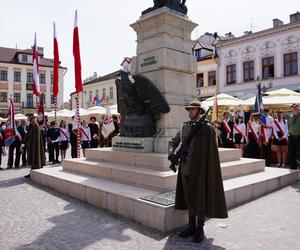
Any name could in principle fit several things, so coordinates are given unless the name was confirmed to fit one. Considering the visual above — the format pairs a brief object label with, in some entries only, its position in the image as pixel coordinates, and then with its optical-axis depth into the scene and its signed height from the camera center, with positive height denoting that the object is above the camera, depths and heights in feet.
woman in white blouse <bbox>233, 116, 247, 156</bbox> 39.65 -1.14
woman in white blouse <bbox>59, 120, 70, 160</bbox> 43.75 -1.70
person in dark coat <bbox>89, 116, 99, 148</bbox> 46.70 -0.83
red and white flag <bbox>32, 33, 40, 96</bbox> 41.34 +6.53
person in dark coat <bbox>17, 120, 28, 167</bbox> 41.09 -0.68
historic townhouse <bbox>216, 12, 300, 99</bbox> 90.12 +20.73
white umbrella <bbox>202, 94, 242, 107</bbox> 54.85 +4.48
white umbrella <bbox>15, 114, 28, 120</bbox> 87.96 +3.01
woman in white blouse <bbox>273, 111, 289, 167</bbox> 34.68 -1.49
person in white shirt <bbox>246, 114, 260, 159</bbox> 36.27 -1.52
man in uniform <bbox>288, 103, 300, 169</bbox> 28.81 -1.06
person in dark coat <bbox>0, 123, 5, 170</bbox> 42.47 -1.43
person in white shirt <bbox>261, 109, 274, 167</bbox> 35.12 -1.37
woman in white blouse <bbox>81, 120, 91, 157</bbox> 44.82 -1.48
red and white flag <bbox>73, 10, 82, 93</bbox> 35.01 +7.63
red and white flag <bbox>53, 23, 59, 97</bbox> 41.98 +9.62
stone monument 23.81 +5.13
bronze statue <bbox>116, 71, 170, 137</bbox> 23.50 +1.71
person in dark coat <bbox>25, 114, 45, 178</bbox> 30.63 -1.97
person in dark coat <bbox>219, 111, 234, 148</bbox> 41.78 -0.90
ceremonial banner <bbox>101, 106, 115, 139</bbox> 40.45 +0.27
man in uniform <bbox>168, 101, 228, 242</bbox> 13.35 -2.44
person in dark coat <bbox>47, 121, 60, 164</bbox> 42.98 -1.78
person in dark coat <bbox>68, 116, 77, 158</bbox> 44.96 -2.80
